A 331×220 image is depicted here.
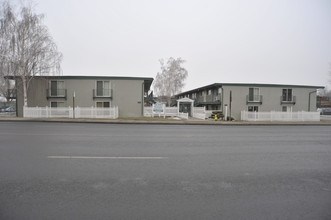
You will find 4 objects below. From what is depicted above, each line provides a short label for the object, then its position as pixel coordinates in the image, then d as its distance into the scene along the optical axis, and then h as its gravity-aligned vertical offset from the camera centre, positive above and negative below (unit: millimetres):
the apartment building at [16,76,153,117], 21812 +1915
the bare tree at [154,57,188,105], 40562 +7402
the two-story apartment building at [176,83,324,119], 25725 +1750
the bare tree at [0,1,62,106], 19156 +6929
